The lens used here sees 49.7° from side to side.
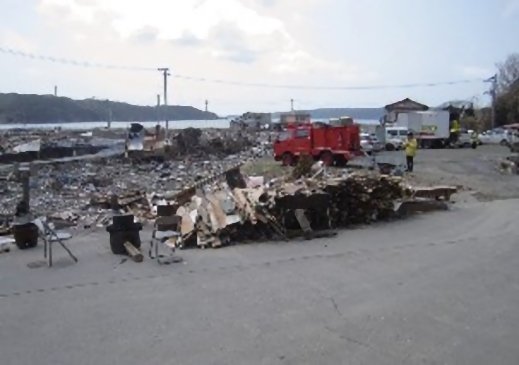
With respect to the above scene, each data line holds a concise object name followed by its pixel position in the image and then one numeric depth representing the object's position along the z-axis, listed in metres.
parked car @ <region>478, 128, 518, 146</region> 48.97
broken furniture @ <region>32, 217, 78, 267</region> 10.03
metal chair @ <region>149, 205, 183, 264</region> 10.65
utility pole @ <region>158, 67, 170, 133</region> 68.03
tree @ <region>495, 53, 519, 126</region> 65.94
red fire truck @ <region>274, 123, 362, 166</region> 28.08
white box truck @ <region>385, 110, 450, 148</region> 47.22
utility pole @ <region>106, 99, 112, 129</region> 105.39
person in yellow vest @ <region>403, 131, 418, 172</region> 25.77
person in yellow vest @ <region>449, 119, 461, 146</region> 47.84
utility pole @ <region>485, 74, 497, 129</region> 66.06
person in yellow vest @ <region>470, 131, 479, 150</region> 47.58
